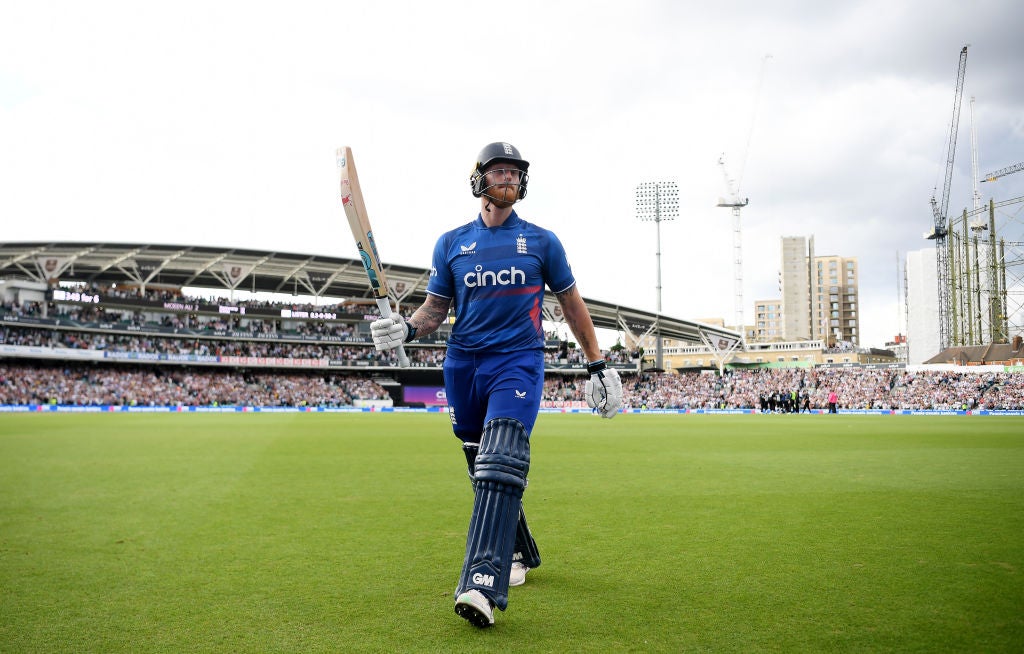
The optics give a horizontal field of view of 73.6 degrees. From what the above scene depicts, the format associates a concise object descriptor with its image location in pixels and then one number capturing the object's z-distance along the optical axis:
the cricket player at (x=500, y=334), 4.21
